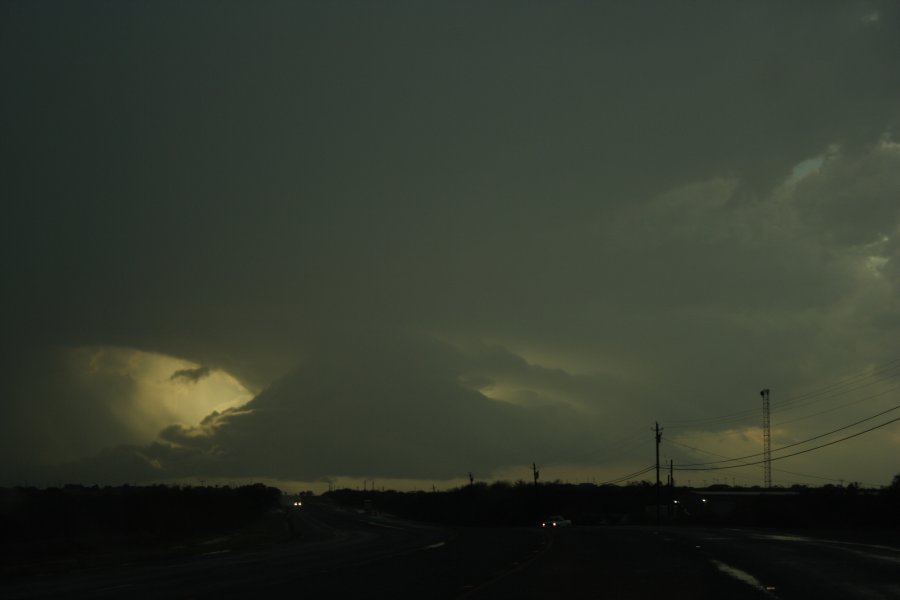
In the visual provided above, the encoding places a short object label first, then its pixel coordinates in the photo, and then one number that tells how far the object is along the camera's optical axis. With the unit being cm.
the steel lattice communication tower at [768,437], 13350
